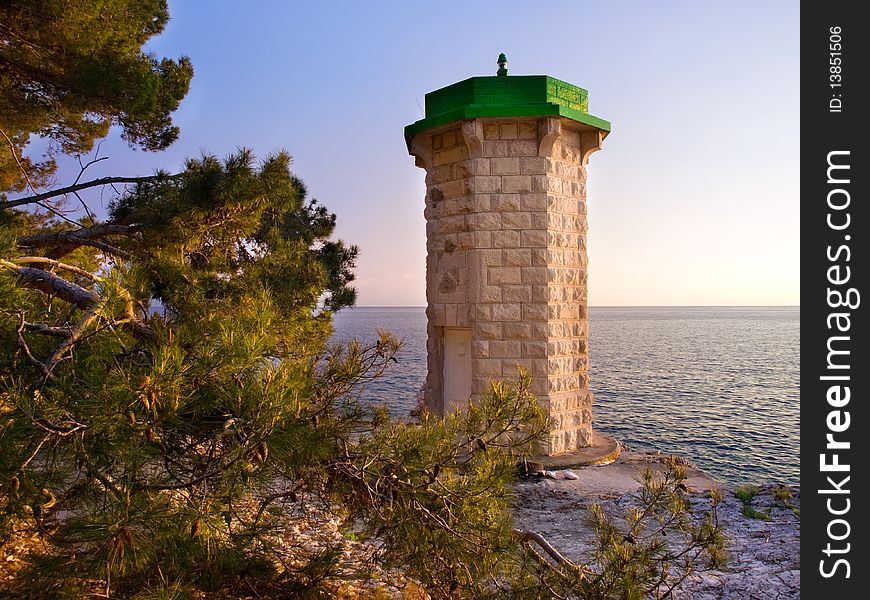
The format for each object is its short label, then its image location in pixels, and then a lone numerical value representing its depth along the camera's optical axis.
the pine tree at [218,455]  1.87
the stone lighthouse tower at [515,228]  7.16
